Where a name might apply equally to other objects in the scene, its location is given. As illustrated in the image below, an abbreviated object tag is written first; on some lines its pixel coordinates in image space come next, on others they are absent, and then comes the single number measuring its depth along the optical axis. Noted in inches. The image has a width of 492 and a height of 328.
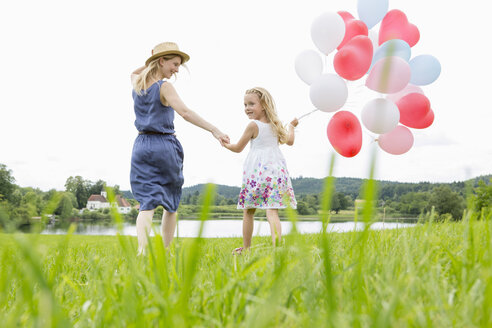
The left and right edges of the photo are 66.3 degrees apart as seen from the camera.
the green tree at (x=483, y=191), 653.9
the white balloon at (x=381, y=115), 128.3
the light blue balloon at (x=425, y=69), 142.5
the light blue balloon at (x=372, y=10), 146.2
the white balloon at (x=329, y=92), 131.2
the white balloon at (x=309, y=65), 144.2
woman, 105.5
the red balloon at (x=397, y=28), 146.5
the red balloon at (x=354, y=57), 126.7
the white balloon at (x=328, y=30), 136.6
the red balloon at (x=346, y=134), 136.9
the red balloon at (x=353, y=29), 143.3
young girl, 124.6
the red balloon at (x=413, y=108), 134.6
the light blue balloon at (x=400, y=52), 135.5
